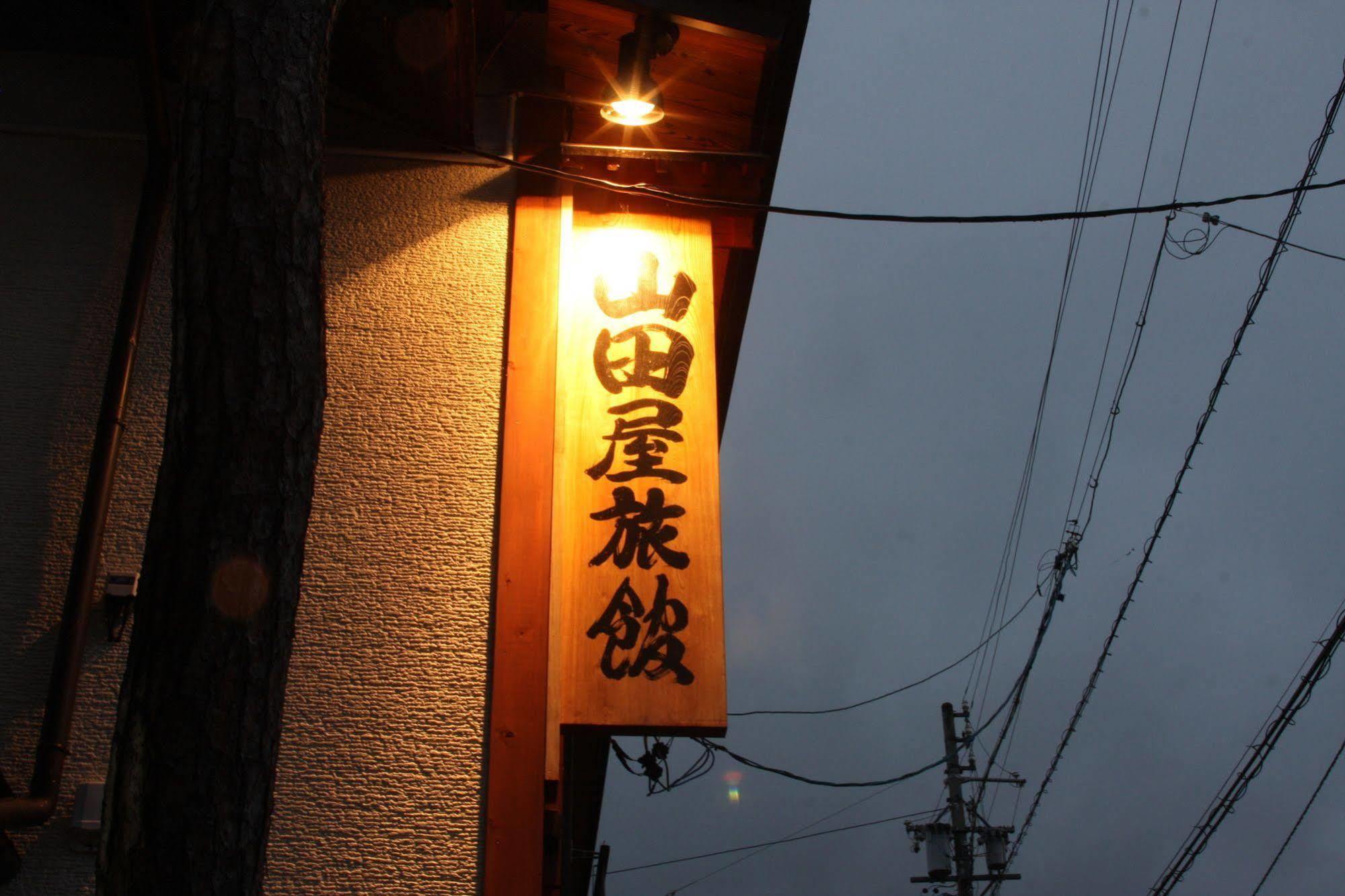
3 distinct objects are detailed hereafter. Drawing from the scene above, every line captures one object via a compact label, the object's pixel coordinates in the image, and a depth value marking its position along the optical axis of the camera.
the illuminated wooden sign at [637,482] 5.35
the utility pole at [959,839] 21.34
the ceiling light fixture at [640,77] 7.01
